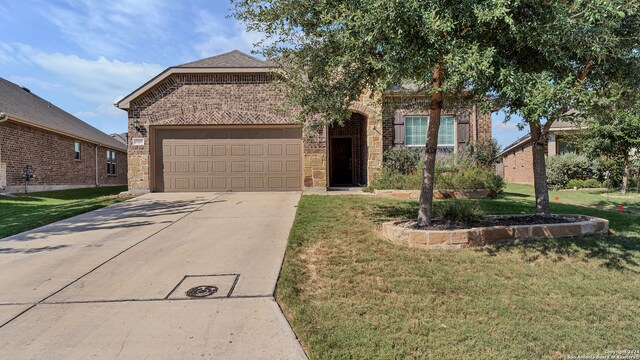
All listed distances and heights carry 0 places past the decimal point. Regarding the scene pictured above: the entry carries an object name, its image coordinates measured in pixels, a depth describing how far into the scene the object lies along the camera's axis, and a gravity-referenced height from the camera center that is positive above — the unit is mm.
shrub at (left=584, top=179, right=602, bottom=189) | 17734 -420
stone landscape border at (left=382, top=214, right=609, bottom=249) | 5820 -962
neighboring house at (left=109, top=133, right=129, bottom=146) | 32375 +4066
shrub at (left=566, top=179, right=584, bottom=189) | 17703 -368
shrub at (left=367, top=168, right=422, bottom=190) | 11930 -103
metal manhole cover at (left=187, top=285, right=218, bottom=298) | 4234 -1326
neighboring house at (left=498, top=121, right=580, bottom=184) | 20328 +1569
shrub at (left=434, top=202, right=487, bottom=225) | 6867 -726
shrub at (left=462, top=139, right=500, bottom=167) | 14547 +1000
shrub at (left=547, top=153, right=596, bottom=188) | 18016 +342
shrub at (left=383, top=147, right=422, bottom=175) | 14023 +659
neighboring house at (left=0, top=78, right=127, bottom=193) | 15188 +1820
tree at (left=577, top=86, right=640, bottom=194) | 13711 +1379
